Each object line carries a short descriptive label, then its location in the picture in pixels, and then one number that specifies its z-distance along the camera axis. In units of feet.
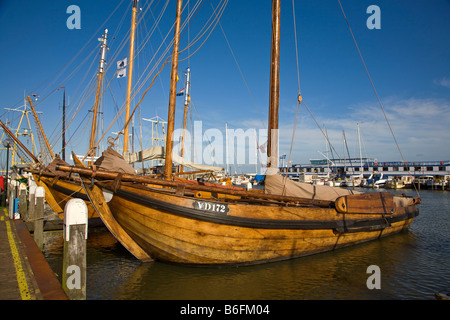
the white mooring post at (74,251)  14.80
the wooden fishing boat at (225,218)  22.63
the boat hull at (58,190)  39.80
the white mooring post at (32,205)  35.29
